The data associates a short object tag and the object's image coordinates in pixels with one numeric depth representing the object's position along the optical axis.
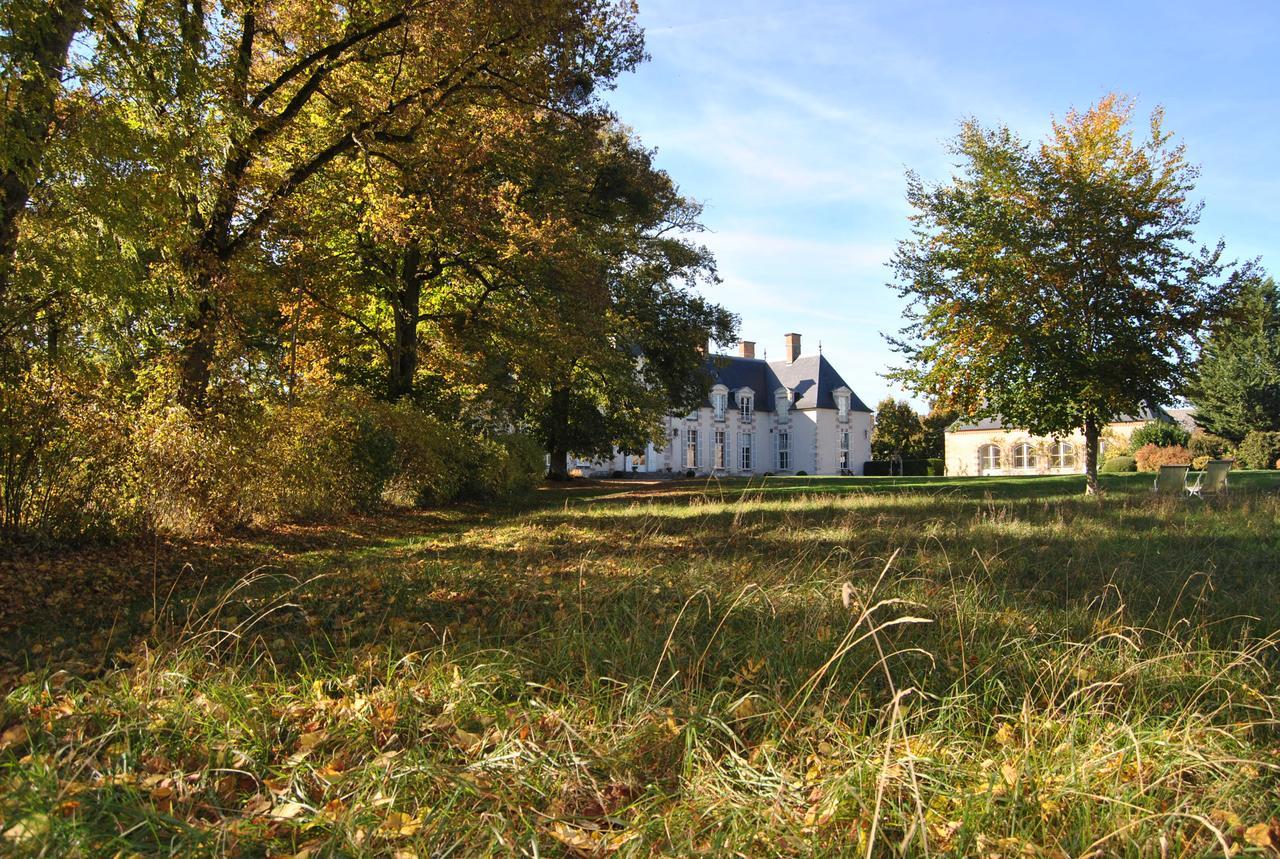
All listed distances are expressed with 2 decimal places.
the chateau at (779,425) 51.44
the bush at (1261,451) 30.98
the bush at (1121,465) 35.44
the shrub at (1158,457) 31.74
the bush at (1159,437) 36.84
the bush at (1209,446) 33.16
